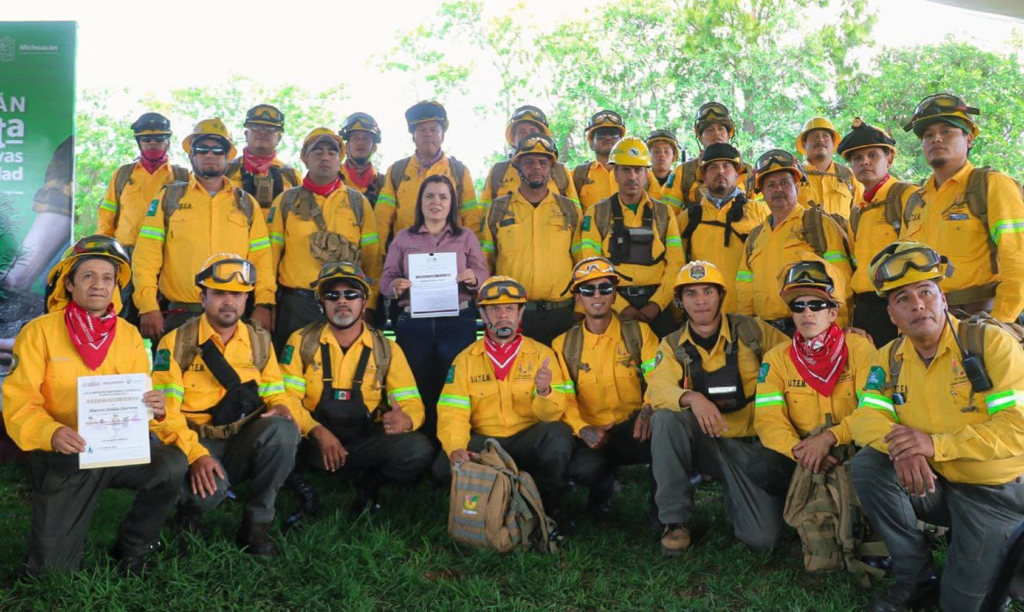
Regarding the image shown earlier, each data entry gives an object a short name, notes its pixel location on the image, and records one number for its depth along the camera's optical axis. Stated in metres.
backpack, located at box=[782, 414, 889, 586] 5.00
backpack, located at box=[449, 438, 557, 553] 5.38
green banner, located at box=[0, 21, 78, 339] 7.41
